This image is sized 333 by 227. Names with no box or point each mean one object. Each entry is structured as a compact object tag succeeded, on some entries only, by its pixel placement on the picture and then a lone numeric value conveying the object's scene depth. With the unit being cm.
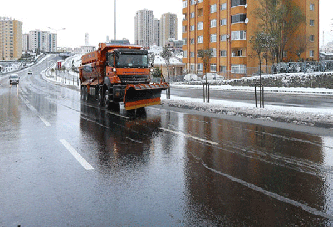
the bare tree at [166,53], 6238
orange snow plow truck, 1706
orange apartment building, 5491
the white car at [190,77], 5920
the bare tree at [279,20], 5068
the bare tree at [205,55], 5806
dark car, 5147
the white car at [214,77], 5475
